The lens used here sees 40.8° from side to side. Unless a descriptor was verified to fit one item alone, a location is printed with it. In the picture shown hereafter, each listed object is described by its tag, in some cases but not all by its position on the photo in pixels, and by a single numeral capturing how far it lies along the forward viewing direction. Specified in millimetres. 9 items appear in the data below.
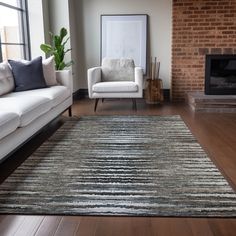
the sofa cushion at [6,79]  3590
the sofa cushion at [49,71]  4242
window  4727
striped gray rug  1921
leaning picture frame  5844
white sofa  2434
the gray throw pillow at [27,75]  3877
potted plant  5145
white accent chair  4859
